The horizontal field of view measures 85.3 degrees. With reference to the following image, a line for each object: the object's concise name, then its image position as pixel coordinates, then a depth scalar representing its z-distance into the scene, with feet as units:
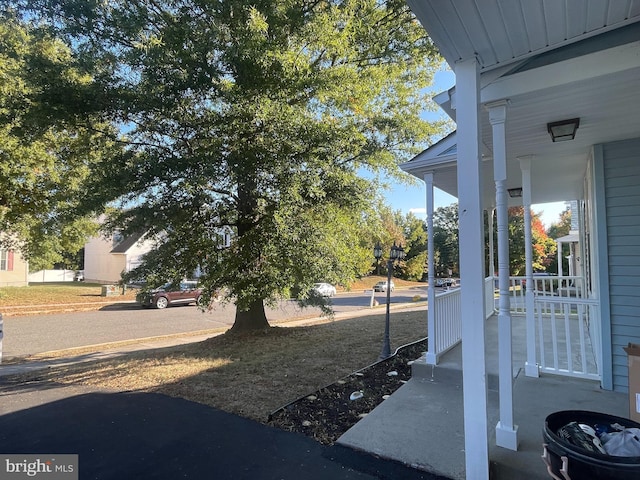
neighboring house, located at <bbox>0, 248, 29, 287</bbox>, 70.74
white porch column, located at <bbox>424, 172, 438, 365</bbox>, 14.38
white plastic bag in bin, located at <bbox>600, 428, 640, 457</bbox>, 5.63
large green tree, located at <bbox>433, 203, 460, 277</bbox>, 121.70
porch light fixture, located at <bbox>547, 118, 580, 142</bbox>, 10.16
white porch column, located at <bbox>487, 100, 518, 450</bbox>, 8.45
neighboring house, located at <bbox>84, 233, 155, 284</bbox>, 84.12
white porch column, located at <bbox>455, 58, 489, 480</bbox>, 7.47
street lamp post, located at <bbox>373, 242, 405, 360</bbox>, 19.07
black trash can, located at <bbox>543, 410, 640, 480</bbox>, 5.16
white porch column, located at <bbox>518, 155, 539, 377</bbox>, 13.76
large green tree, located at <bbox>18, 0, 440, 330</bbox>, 18.80
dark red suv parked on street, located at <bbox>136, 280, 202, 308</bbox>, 55.57
